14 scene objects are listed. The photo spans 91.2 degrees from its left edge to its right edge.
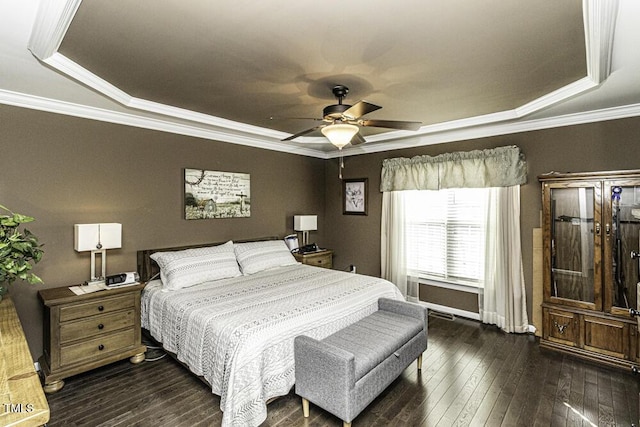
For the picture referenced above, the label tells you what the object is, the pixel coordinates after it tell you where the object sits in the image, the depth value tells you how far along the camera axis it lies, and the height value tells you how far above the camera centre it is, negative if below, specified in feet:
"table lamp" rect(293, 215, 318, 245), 16.61 -0.34
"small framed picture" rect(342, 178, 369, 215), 17.34 +1.14
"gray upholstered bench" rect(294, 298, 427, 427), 6.76 -3.46
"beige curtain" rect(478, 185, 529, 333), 12.32 -2.14
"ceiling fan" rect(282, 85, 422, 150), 8.21 +2.53
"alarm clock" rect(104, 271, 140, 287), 9.71 -1.91
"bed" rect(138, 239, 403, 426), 6.89 -2.58
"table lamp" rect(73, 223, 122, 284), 9.51 -0.63
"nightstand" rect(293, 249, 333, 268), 15.83 -2.17
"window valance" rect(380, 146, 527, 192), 12.42 +1.96
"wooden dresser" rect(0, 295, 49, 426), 3.11 -1.94
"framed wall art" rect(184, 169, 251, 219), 12.91 +1.03
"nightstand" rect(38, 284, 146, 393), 8.45 -3.22
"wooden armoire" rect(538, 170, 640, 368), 9.71 -1.72
